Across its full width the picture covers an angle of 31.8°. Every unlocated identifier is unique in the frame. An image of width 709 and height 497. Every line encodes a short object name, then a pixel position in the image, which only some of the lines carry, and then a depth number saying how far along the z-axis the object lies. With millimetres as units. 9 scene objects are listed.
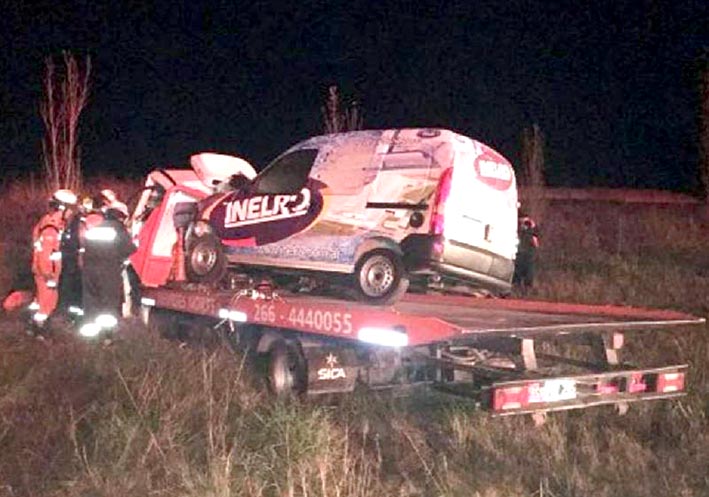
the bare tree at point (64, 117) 24188
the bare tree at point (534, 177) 28473
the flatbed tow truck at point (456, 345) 9125
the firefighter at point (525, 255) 16844
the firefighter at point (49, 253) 13688
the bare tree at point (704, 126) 29422
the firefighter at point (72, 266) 13547
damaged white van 11477
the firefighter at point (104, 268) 12773
